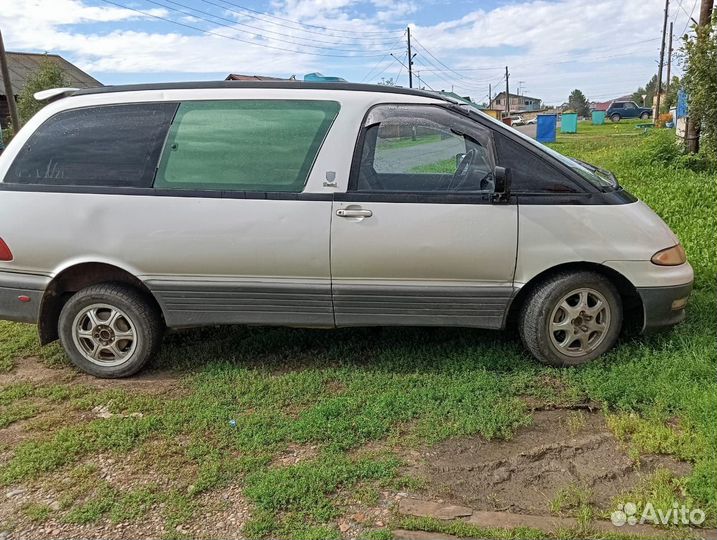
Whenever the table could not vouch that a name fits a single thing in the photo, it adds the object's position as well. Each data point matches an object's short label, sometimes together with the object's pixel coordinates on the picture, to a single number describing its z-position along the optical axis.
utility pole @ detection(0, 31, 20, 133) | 21.59
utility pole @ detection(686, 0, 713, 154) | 10.90
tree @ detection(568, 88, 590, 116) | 104.31
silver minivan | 3.76
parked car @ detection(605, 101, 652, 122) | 53.56
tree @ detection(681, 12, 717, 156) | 9.88
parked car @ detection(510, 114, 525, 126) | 57.13
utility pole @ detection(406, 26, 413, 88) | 58.84
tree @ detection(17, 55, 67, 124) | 26.59
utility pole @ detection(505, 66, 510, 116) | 81.52
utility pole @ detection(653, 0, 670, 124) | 41.08
